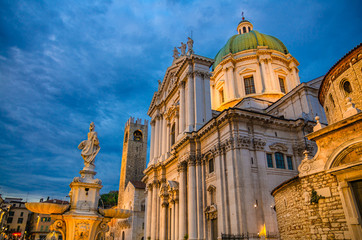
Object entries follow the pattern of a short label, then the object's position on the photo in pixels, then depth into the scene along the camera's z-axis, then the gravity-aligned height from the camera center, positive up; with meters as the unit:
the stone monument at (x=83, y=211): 10.78 +1.29
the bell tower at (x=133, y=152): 65.44 +21.55
